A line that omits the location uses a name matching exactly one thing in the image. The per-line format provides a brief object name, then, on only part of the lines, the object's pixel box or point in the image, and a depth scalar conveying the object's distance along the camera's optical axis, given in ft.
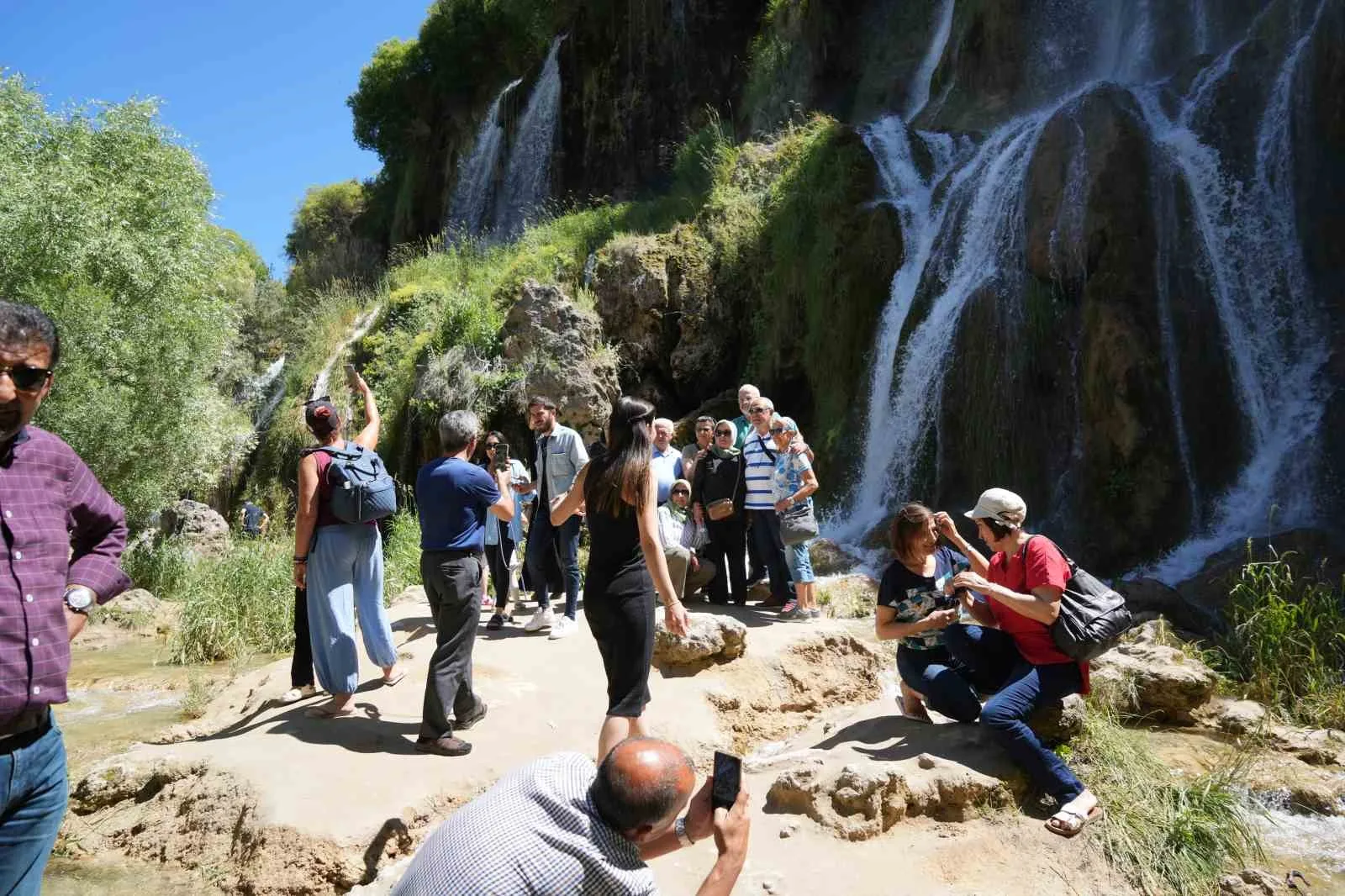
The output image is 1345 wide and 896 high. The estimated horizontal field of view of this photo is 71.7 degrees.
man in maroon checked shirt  6.79
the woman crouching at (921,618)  15.29
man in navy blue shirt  15.57
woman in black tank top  12.34
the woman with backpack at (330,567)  16.52
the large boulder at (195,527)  47.14
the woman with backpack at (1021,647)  13.40
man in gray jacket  21.21
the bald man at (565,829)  6.75
